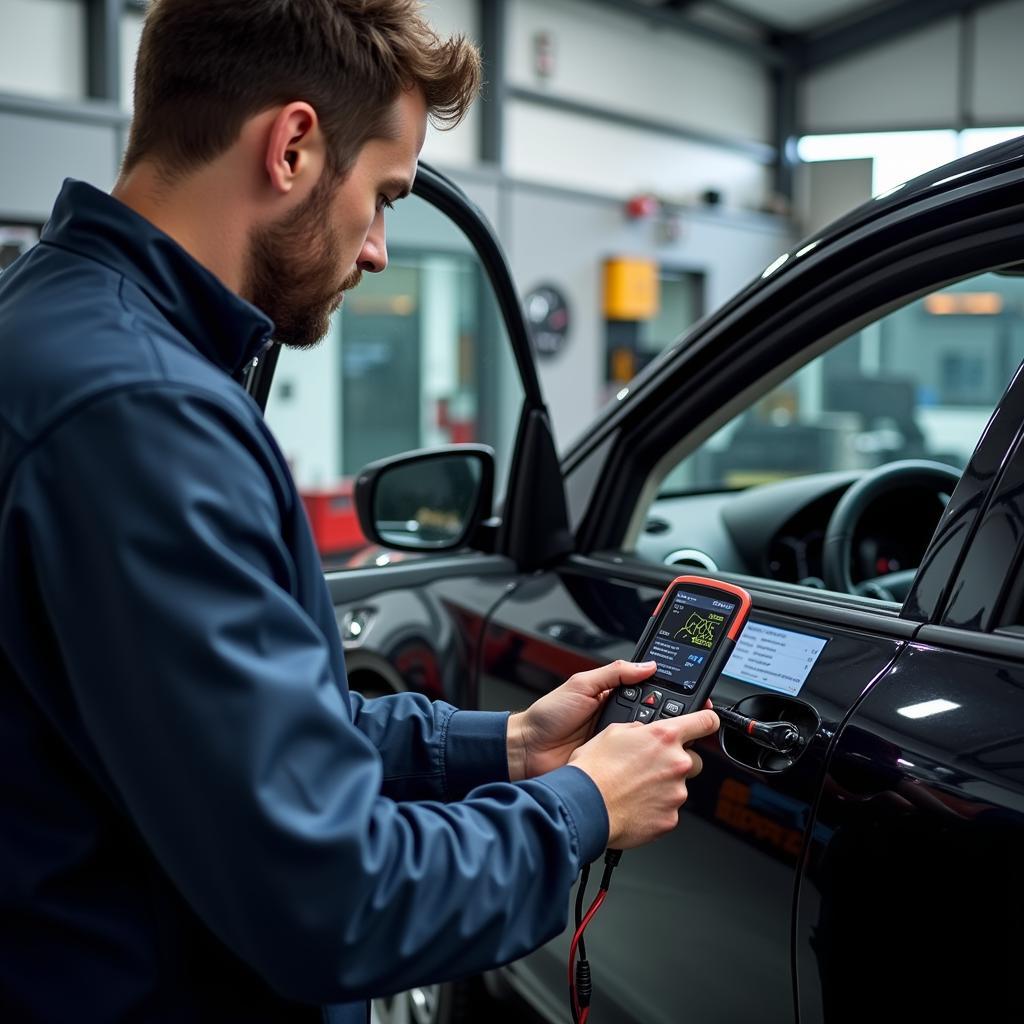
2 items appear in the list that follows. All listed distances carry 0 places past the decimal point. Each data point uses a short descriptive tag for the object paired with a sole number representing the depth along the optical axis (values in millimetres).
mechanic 733
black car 997
